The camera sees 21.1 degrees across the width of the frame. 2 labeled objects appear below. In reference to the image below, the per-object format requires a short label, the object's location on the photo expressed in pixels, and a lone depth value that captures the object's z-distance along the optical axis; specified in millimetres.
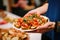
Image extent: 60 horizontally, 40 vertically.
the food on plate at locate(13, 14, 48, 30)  846
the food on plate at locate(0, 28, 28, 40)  881
